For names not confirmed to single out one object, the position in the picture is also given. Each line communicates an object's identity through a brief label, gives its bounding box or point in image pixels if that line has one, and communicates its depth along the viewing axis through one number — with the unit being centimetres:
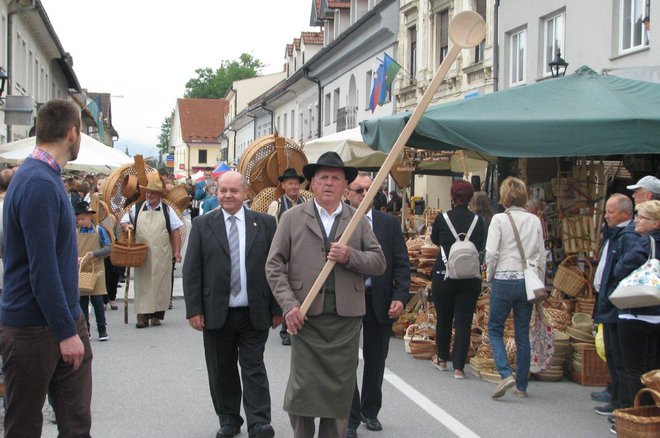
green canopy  798
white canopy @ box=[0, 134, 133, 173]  1761
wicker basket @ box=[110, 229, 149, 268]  1121
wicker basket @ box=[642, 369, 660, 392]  582
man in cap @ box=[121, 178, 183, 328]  1152
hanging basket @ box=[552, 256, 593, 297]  961
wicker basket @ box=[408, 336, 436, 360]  963
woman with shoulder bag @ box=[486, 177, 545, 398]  777
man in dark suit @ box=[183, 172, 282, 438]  622
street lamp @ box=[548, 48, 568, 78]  1261
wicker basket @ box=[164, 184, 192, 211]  1383
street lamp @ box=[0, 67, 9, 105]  1395
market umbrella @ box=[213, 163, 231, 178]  2358
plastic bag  772
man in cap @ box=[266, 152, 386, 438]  521
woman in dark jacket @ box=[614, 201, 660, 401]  630
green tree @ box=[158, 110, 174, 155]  14570
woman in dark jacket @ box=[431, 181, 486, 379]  864
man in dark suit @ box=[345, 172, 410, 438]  653
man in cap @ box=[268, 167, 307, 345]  1004
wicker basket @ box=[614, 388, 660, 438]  574
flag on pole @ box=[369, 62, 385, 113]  2472
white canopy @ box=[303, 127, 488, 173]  1448
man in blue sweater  393
